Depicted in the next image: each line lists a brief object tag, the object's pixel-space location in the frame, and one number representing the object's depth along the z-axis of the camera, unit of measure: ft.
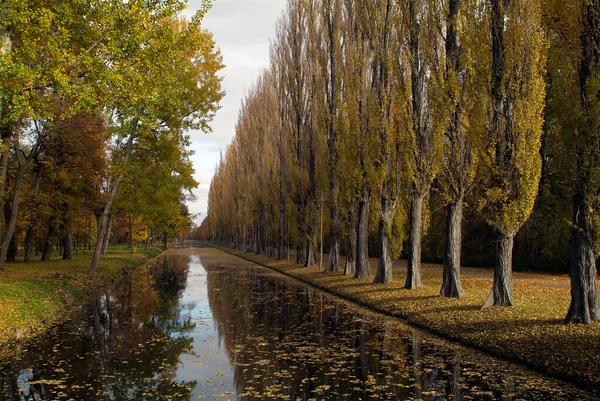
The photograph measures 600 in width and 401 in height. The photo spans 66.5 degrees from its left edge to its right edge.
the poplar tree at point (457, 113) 43.42
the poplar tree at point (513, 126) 38.75
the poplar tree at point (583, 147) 30.53
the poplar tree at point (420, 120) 51.06
